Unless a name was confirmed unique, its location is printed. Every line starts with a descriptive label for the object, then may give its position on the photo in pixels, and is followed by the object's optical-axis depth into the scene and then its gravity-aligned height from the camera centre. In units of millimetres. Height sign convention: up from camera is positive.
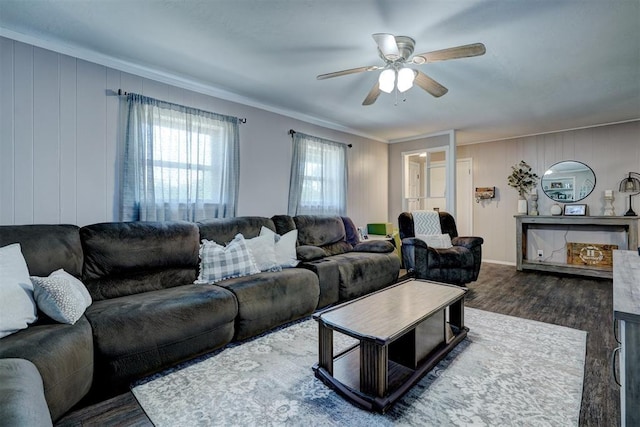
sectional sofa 1420 -627
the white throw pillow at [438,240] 4262 -409
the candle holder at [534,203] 5344 +142
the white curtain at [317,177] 4230 +508
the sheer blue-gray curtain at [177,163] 2795 +488
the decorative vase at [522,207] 5344 +72
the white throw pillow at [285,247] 3147 -379
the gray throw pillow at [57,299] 1647 -483
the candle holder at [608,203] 4633 +117
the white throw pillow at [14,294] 1517 -436
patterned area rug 1579 -1060
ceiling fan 1979 +1073
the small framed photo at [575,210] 4914 +18
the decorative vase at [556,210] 5051 +18
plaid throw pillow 2691 -460
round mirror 4957 +497
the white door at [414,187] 5984 +513
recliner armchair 3902 -638
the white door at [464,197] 6133 +286
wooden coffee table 1650 -827
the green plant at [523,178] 5430 +585
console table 4430 -271
